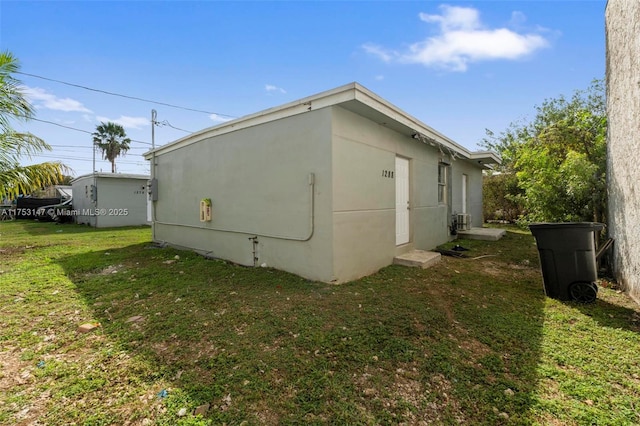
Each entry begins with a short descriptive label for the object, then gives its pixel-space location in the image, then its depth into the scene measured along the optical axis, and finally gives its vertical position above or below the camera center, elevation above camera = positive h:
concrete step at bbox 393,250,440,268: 5.49 -1.03
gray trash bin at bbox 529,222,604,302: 3.79 -0.73
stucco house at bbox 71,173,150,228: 13.88 +0.60
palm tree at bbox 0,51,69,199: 5.65 +1.48
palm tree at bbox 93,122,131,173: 26.41 +6.69
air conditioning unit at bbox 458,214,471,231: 9.33 -0.48
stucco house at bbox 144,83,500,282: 4.38 +0.43
